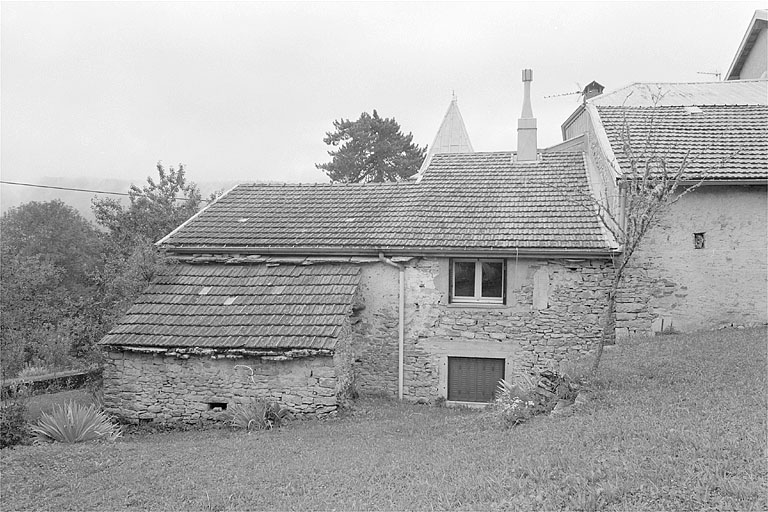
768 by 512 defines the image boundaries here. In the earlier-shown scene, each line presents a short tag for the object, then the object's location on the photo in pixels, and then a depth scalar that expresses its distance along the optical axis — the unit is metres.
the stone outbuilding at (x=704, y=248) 11.73
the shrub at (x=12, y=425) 9.33
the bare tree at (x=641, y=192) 7.93
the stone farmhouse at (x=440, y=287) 11.05
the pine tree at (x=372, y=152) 37.88
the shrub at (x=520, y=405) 8.16
